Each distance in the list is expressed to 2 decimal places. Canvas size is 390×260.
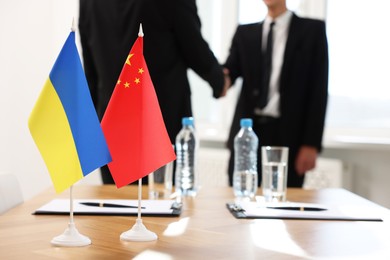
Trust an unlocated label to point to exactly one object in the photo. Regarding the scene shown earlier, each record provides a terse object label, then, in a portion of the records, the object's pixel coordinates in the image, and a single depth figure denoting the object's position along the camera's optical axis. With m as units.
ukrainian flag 1.84
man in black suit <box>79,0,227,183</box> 2.91
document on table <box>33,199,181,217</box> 2.18
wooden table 1.81
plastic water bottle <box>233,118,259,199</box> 2.56
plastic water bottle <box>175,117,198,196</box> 2.58
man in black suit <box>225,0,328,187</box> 3.40
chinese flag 1.93
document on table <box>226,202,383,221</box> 2.20
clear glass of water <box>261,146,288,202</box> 2.48
